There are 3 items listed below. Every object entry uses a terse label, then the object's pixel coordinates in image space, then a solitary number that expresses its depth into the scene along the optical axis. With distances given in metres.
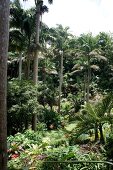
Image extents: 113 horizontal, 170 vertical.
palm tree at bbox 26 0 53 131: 21.38
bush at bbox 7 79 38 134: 17.48
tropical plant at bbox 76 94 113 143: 11.18
